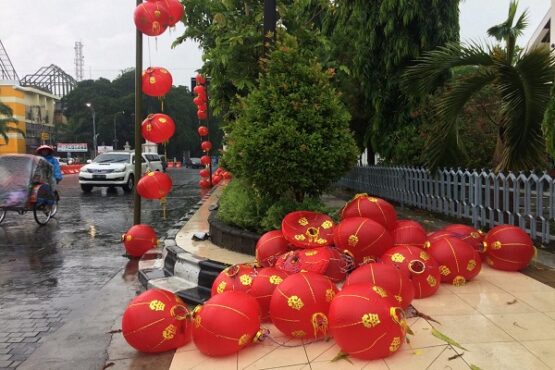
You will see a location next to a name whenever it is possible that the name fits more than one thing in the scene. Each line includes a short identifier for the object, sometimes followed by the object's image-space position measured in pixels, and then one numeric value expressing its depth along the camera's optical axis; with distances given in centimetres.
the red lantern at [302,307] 337
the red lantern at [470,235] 501
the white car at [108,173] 1886
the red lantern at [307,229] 451
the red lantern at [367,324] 298
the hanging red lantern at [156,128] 775
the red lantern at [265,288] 376
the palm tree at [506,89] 649
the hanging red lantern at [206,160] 2052
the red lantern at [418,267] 403
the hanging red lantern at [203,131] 2026
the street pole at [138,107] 740
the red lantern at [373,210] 475
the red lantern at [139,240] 702
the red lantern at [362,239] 428
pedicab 1001
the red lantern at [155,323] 348
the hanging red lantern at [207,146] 1967
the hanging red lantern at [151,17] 700
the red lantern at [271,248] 455
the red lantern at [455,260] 442
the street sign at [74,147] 6391
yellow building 7131
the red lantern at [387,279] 362
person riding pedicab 1191
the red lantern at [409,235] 471
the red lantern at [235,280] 386
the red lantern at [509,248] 483
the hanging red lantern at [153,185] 771
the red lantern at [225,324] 325
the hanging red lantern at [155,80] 774
